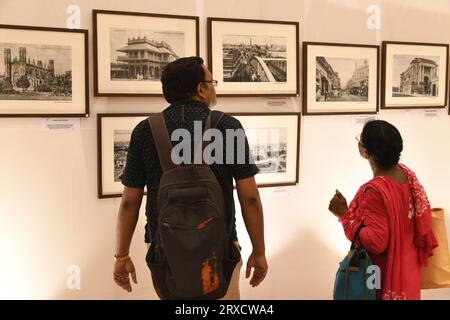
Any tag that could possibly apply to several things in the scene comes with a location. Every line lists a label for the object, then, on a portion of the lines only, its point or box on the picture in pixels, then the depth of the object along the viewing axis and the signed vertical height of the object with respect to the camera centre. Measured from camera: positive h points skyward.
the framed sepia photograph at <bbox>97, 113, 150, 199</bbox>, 2.66 -0.05
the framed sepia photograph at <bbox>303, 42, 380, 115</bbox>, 3.05 +0.38
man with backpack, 1.86 -0.22
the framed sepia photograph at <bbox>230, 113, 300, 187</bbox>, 2.96 -0.05
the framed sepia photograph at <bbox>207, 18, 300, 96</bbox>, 2.83 +0.49
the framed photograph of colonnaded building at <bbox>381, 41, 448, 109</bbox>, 3.26 +0.43
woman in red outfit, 2.21 -0.37
